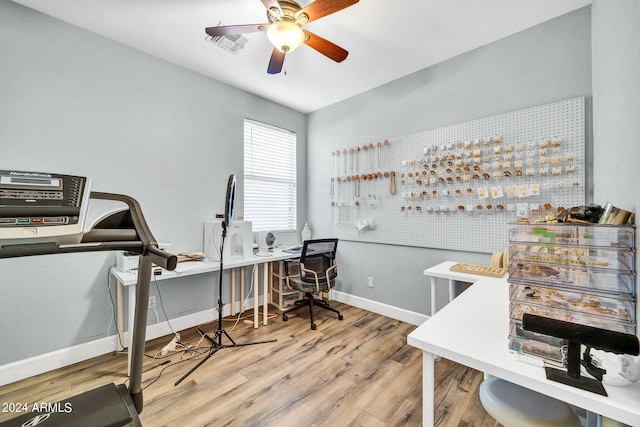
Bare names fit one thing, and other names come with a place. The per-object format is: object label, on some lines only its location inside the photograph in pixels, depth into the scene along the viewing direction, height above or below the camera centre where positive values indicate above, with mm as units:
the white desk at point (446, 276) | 2004 -515
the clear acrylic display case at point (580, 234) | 814 -80
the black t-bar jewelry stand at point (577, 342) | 643 -342
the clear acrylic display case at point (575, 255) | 810 -152
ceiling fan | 1649 +1287
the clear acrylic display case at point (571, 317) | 790 -350
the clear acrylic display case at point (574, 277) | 802 -224
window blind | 3447 +488
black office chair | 2957 -691
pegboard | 2064 +316
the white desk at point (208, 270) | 2059 -538
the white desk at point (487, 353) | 672 -488
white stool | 844 -676
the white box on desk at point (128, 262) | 2209 -423
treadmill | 710 -85
